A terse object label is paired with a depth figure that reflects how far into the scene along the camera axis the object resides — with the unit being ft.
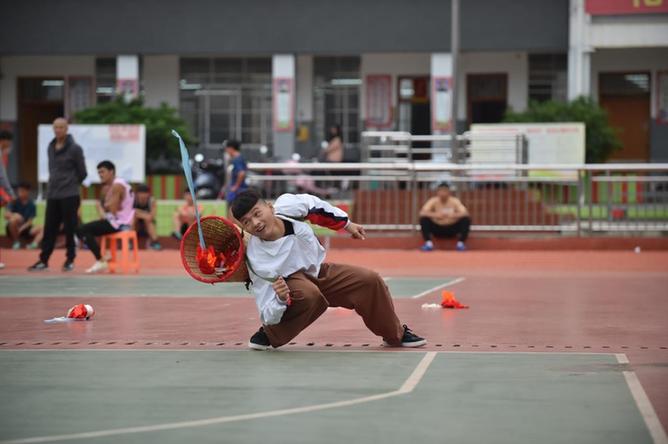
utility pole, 91.04
